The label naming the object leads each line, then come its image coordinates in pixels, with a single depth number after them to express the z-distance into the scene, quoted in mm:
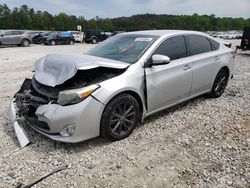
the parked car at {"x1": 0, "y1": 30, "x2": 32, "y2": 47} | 16415
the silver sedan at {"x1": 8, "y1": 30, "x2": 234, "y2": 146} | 2411
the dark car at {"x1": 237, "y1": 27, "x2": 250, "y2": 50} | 10679
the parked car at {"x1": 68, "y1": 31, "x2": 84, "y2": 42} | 22674
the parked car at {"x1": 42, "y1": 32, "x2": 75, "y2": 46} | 19389
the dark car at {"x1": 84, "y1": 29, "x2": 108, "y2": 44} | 22628
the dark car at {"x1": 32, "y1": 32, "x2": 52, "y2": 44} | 19824
